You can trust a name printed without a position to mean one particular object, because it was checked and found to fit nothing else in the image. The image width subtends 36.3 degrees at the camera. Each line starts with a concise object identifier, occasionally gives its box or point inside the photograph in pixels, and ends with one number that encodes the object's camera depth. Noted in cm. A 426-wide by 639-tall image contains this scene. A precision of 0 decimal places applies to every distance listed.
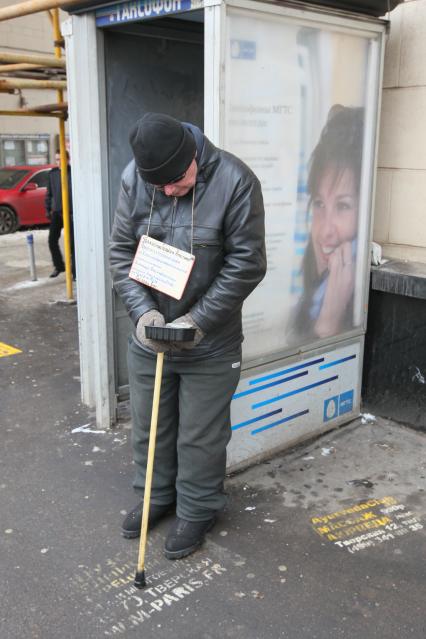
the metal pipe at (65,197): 670
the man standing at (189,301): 280
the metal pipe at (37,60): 548
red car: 1378
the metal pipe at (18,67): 588
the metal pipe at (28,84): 567
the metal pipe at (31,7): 395
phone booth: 344
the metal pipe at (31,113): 692
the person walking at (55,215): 882
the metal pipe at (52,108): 648
